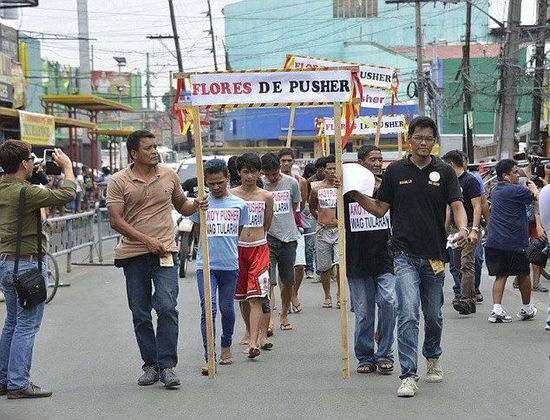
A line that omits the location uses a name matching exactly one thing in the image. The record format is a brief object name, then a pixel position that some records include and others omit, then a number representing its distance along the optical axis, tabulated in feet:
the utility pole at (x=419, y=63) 140.26
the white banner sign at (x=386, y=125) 72.67
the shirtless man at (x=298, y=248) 44.52
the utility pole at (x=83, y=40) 168.04
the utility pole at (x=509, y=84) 91.40
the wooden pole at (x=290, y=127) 55.35
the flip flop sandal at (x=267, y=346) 34.94
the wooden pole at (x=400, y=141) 67.84
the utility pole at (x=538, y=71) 99.61
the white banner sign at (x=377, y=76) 55.16
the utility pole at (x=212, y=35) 207.98
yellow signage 88.48
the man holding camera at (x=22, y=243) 27.04
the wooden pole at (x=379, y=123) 55.70
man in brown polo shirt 28.63
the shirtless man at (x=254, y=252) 33.42
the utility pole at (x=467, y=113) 136.67
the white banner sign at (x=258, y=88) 30.37
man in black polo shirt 27.20
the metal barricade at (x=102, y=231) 68.59
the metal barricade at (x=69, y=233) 57.16
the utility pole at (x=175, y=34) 170.81
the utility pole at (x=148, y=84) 294.66
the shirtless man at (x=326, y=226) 44.11
